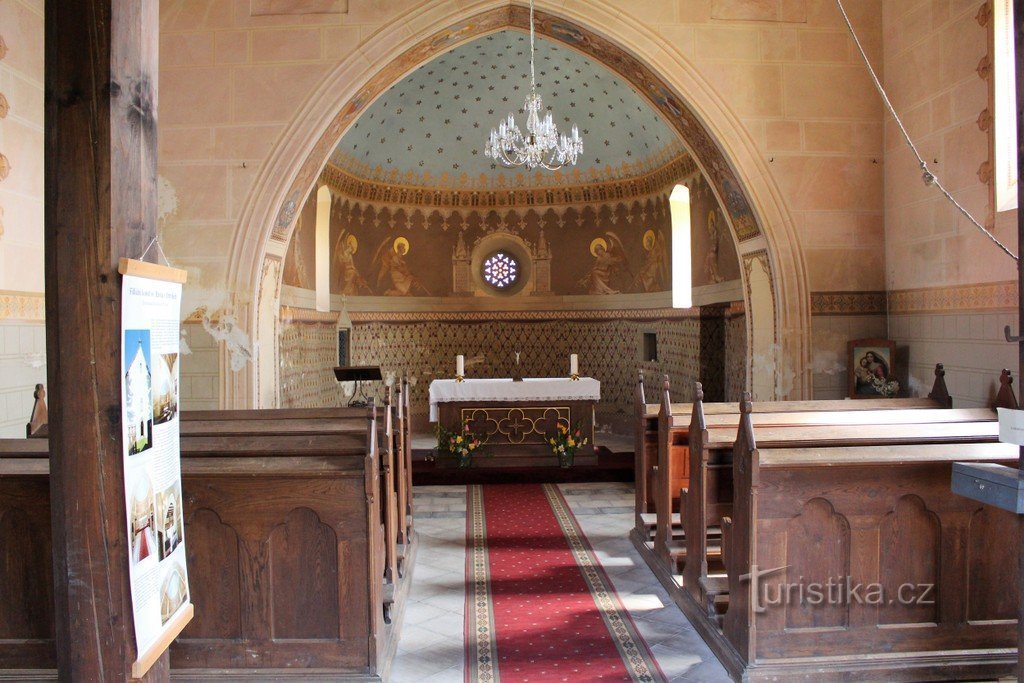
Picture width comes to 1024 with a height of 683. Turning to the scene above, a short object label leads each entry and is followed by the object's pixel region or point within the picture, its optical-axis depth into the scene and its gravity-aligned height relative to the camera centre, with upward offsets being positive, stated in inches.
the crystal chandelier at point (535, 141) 348.2 +95.6
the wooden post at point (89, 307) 107.7 +6.5
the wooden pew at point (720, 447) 185.0 -25.2
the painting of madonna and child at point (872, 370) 354.0 -12.4
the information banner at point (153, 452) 107.4 -14.1
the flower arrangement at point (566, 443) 410.6 -51.2
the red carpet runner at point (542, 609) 174.4 -70.7
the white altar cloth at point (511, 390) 425.1 -23.3
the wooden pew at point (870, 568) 159.8 -46.7
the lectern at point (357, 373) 463.5 -13.7
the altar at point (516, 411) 425.7 -34.9
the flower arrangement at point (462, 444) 405.7 -50.3
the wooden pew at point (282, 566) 157.3 -43.7
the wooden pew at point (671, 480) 231.6 -40.9
